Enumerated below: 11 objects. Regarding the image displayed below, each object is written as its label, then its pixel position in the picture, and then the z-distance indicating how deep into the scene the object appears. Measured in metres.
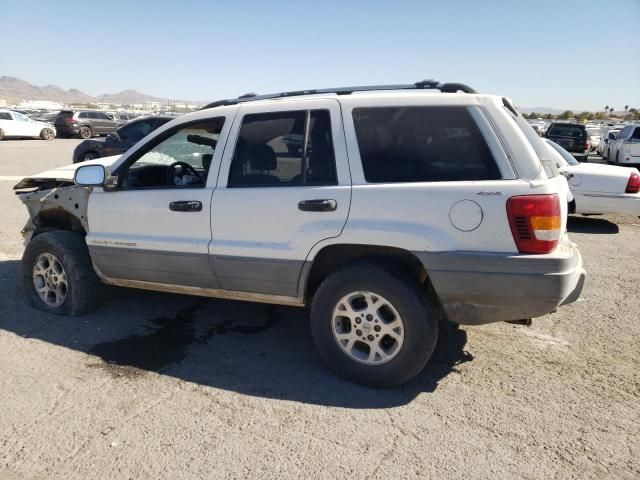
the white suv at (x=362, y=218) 2.96
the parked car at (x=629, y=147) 15.82
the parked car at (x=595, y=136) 27.25
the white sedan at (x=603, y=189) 7.89
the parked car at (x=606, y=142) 20.11
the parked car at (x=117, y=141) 12.80
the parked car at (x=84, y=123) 30.34
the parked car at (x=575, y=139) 18.05
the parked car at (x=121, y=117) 34.35
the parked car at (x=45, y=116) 37.72
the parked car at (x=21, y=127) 27.36
